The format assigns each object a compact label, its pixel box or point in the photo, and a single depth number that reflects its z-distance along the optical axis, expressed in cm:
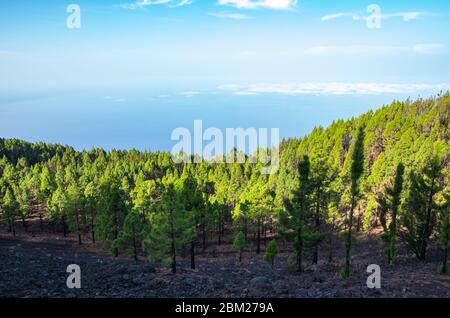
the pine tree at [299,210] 2525
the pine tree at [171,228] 2755
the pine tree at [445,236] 2370
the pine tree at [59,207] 5276
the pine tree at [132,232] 3694
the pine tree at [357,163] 2290
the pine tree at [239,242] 3922
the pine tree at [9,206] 5556
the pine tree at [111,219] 3959
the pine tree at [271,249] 3467
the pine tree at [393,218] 2628
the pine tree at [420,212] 2730
